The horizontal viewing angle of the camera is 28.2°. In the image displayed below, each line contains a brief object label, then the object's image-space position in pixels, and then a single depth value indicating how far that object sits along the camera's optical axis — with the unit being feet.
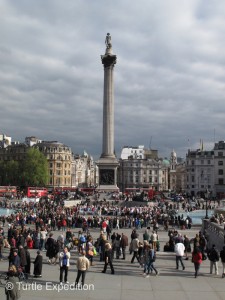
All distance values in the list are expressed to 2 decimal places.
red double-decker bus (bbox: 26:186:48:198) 282.69
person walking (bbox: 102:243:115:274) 62.78
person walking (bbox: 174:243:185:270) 66.12
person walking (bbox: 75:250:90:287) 52.54
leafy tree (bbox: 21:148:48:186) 413.59
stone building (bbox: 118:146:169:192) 527.40
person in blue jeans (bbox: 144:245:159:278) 61.21
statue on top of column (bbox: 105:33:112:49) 277.64
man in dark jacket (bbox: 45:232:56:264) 69.72
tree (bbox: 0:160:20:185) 430.20
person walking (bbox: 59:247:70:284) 55.93
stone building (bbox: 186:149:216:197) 431.43
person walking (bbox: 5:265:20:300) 39.58
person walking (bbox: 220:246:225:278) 61.31
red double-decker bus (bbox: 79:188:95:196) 290.58
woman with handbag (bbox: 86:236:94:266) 69.45
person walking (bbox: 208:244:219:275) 62.03
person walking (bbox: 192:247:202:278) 60.18
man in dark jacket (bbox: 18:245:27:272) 58.90
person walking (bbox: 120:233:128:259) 75.63
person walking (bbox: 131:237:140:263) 72.13
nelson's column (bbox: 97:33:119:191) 260.01
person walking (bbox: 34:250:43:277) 58.59
